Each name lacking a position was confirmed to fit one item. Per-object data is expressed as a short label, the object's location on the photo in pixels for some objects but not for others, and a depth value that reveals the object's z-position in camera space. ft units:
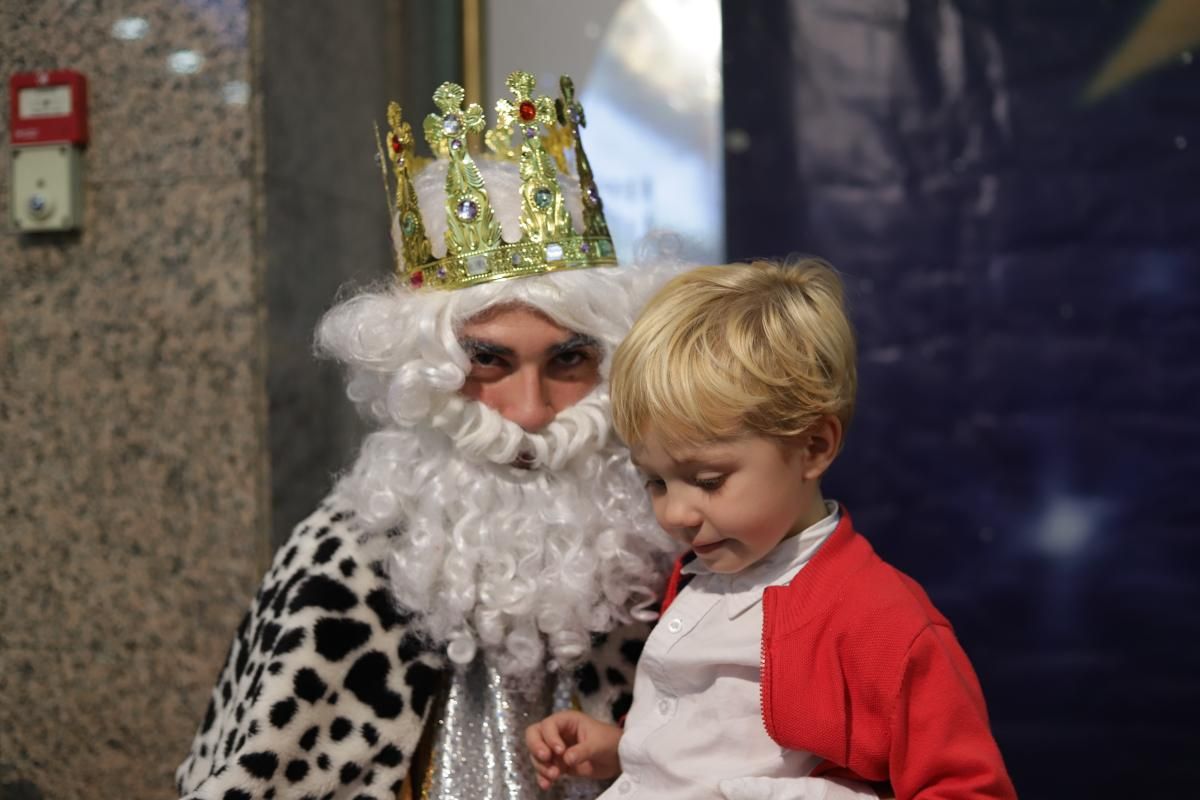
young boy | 4.89
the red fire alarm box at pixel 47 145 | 8.88
